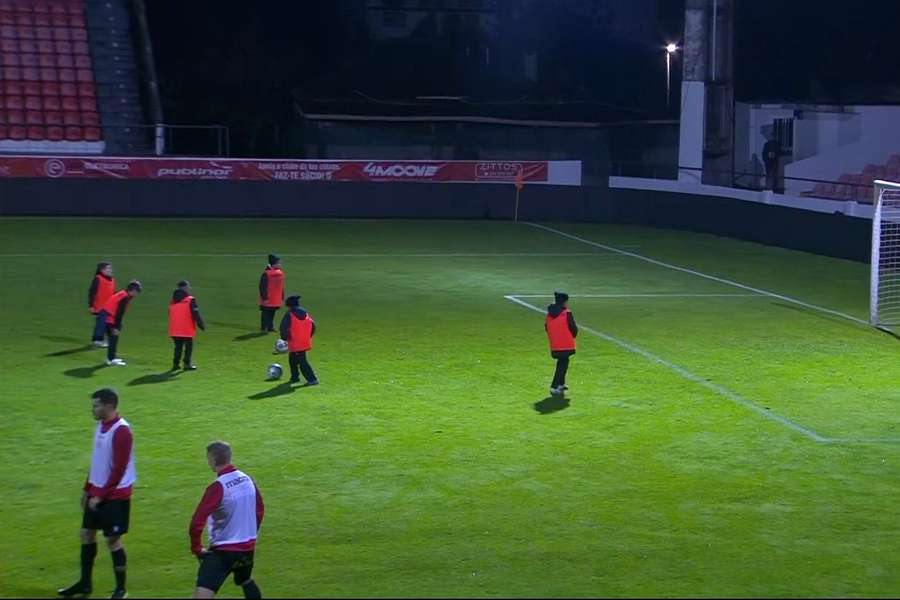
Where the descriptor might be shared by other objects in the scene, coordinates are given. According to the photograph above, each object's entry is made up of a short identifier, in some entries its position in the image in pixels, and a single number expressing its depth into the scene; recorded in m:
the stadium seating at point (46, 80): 49.72
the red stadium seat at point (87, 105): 51.66
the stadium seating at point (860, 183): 42.56
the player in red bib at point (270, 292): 25.30
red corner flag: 47.56
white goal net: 28.08
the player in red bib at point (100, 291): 23.86
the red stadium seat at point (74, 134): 50.03
